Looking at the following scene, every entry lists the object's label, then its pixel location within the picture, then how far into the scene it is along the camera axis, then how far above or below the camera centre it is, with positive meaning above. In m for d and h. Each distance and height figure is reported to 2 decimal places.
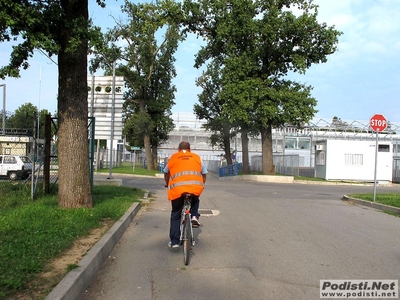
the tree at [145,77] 39.47 +7.53
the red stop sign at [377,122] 14.01 +1.07
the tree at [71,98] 8.21 +1.03
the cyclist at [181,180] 6.12 -0.49
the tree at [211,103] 42.62 +4.99
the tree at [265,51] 27.66 +7.16
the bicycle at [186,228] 5.88 -1.21
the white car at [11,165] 24.08 -1.31
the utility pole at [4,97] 34.81 +4.20
